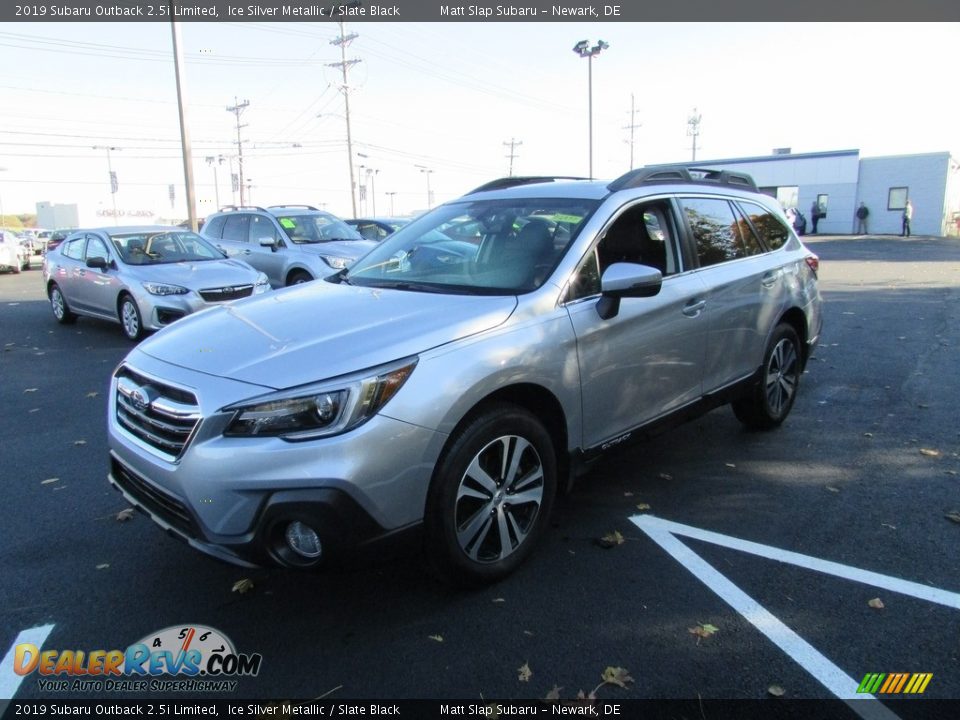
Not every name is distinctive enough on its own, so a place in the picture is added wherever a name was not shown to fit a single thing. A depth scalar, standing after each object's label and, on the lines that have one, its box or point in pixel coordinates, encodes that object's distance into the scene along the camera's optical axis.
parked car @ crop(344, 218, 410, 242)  17.03
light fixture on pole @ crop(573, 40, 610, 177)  35.69
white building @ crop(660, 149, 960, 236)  36.97
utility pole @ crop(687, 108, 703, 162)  74.94
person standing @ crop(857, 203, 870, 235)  37.97
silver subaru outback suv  2.61
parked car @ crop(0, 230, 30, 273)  24.19
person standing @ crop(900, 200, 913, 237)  34.01
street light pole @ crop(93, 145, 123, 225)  53.50
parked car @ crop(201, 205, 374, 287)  11.47
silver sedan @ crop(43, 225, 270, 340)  9.08
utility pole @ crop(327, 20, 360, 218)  40.97
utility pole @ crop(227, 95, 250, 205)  67.05
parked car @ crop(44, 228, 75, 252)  28.29
